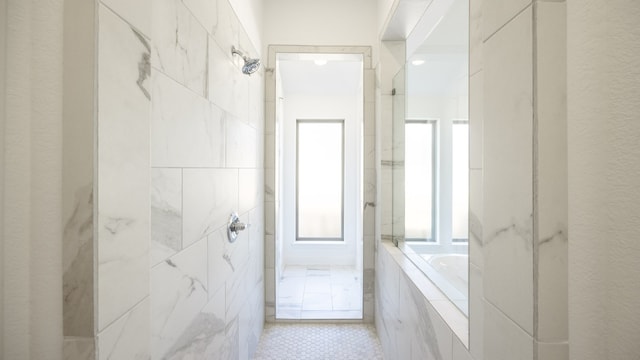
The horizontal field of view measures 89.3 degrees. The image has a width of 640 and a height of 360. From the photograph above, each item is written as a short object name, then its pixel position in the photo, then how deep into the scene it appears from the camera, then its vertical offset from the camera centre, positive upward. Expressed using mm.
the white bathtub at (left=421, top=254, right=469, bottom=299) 1271 -401
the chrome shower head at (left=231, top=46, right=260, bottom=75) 1617 +582
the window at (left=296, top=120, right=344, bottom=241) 4141 +5
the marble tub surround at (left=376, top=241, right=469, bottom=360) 991 -513
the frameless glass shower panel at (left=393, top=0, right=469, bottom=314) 1476 +158
